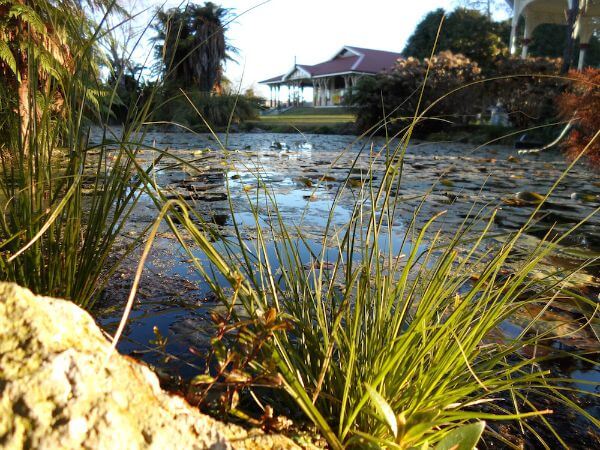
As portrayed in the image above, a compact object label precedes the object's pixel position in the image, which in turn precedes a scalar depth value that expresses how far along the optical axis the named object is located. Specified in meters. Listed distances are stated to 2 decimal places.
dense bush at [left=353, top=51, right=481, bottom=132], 11.49
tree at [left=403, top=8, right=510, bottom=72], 18.34
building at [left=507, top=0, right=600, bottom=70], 14.16
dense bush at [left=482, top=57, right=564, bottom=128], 10.28
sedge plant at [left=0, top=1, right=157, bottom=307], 1.02
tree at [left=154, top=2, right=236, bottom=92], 16.70
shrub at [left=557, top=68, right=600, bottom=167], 3.98
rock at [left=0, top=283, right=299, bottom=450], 0.48
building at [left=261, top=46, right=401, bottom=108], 26.41
